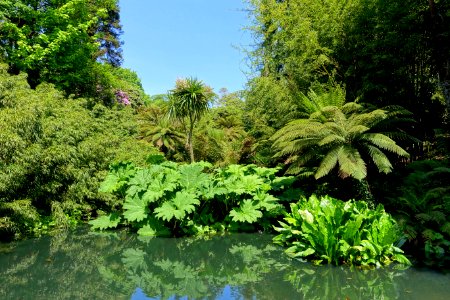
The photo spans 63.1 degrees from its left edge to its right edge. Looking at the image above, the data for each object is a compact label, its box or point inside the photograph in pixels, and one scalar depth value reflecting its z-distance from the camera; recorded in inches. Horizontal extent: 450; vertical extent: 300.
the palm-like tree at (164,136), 679.1
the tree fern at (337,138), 259.1
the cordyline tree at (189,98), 497.7
